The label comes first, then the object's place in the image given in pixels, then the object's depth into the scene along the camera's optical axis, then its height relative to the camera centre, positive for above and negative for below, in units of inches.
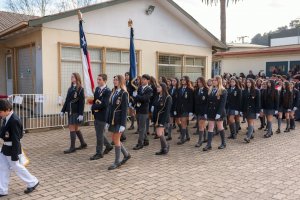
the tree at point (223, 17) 968.3 +209.0
